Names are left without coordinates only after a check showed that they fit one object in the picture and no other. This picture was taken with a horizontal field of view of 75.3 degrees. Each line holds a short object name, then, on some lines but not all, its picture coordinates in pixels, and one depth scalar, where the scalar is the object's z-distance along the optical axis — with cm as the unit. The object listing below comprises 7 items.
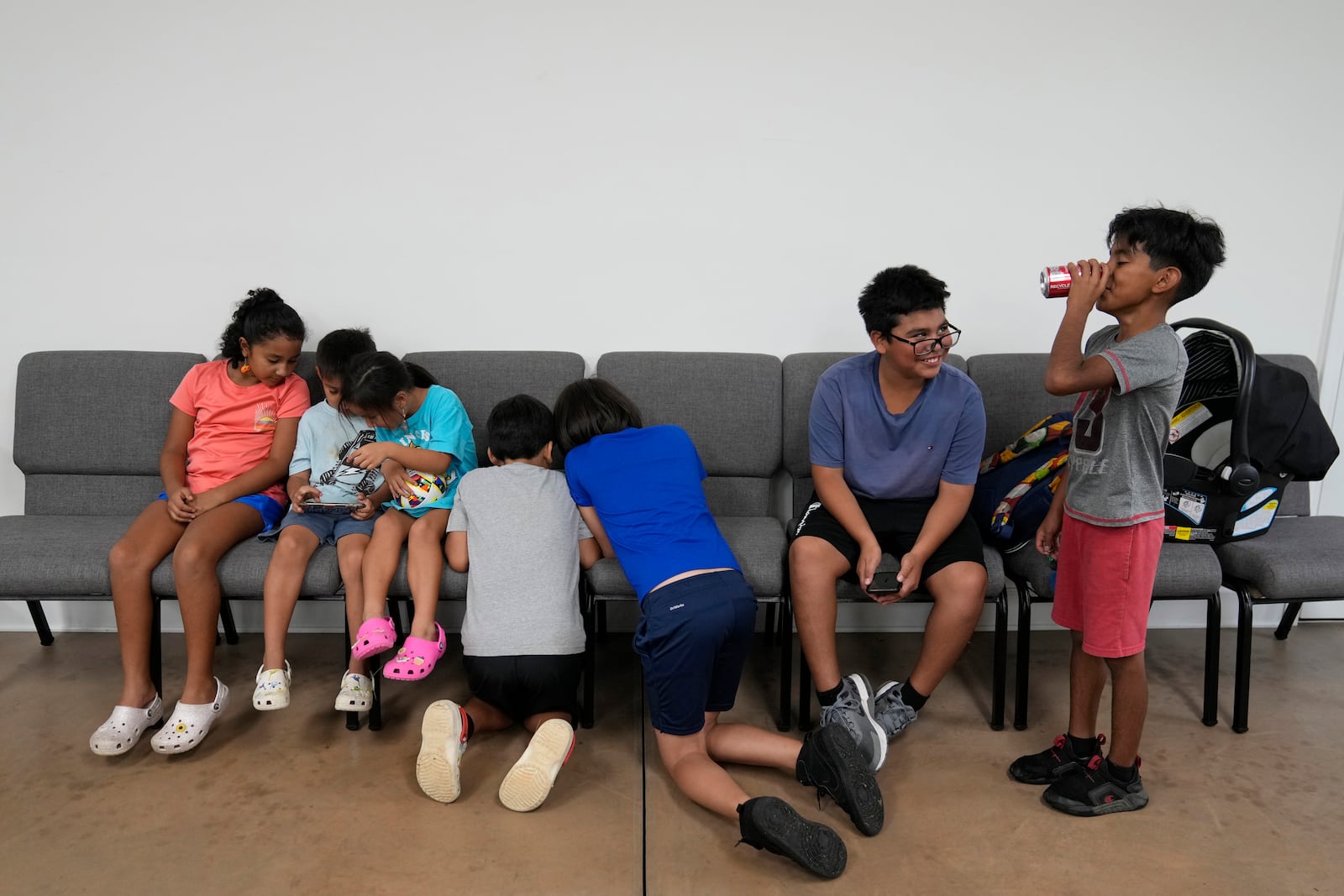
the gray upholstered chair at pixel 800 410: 262
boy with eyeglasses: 208
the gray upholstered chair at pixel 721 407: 260
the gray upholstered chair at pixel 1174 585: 217
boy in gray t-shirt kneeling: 190
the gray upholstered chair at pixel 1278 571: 213
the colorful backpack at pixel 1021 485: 220
